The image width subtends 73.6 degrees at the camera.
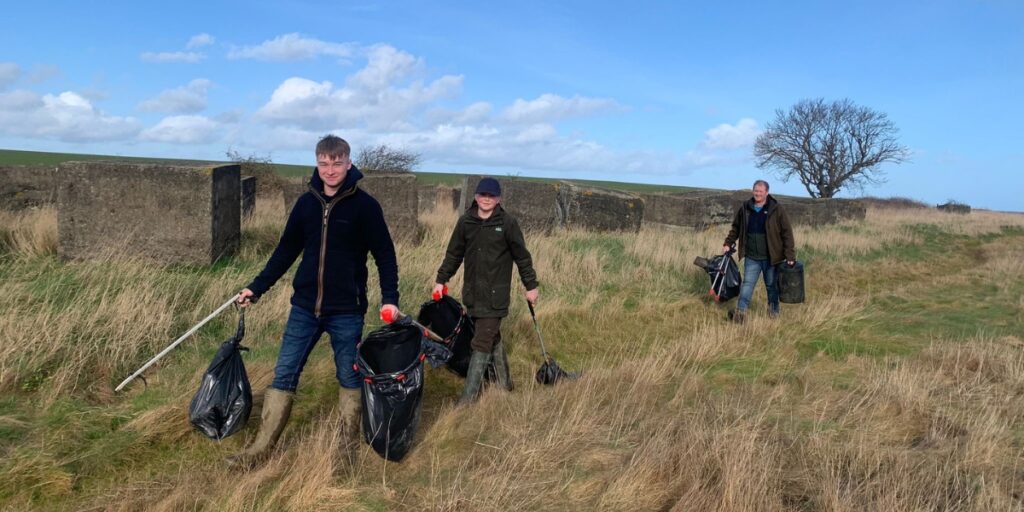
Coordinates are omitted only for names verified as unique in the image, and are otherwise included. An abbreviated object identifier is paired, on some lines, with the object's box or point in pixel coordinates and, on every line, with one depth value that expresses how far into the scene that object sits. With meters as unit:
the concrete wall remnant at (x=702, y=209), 16.39
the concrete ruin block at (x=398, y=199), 9.82
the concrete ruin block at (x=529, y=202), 12.30
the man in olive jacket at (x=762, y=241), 7.75
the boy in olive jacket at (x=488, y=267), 4.92
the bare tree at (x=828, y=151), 38.66
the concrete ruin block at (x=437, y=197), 17.67
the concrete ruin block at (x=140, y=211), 7.54
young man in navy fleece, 3.80
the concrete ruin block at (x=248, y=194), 11.98
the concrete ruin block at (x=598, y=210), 13.25
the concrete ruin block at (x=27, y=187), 10.52
